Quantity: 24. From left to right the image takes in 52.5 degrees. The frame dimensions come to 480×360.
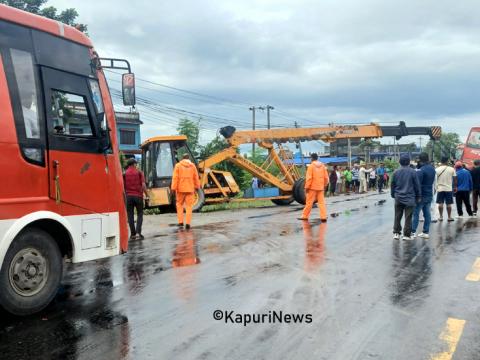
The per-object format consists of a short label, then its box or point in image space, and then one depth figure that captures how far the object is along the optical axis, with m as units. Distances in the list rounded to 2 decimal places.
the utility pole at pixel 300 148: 20.74
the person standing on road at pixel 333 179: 28.44
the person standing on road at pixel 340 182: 29.47
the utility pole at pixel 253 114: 51.07
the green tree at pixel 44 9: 22.08
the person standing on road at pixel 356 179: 30.53
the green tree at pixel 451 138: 82.75
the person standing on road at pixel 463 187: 13.15
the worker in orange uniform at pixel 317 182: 12.85
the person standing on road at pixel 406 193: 9.57
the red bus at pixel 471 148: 21.08
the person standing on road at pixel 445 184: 12.57
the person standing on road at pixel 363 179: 29.89
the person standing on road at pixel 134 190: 10.62
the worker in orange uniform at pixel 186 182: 11.70
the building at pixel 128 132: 42.09
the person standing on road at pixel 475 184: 13.80
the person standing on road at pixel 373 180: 33.02
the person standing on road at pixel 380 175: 29.48
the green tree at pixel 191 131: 31.66
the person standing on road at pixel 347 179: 30.17
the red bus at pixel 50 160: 4.85
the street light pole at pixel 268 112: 52.94
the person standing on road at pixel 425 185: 10.25
